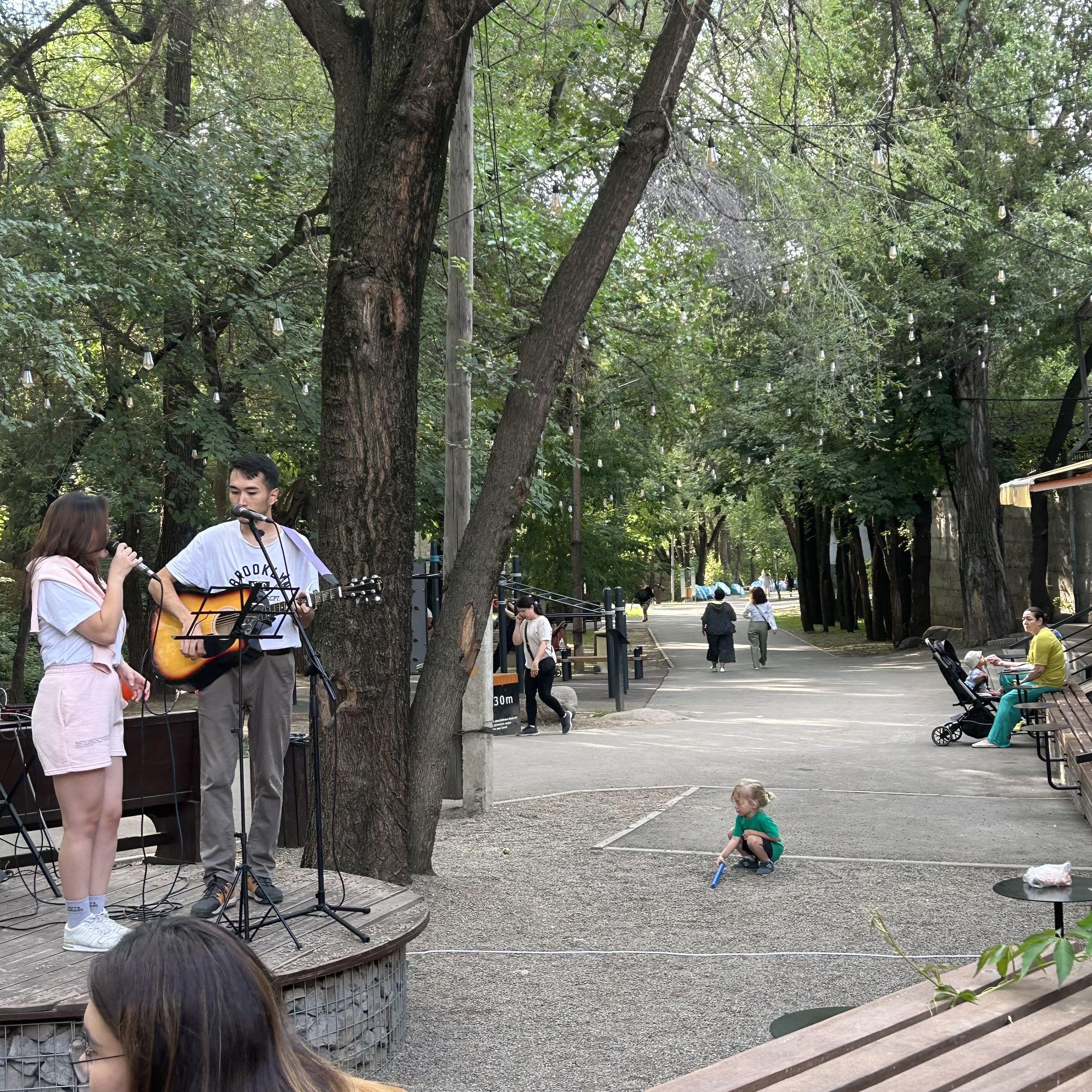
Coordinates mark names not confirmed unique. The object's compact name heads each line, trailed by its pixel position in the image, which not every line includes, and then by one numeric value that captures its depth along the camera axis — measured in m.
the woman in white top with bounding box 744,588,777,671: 27.80
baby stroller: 14.73
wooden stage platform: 4.16
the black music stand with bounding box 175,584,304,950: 4.77
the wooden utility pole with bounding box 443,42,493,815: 9.80
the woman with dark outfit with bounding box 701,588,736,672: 27.94
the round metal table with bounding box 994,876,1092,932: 5.39
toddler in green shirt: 8.44
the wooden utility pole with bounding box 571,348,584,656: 26.86
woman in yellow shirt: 13.79
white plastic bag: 5.50
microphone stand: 4.96
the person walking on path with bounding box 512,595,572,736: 17.25
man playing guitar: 5.31
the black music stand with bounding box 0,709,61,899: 5.54
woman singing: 4.75
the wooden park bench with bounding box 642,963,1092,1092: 3.43
